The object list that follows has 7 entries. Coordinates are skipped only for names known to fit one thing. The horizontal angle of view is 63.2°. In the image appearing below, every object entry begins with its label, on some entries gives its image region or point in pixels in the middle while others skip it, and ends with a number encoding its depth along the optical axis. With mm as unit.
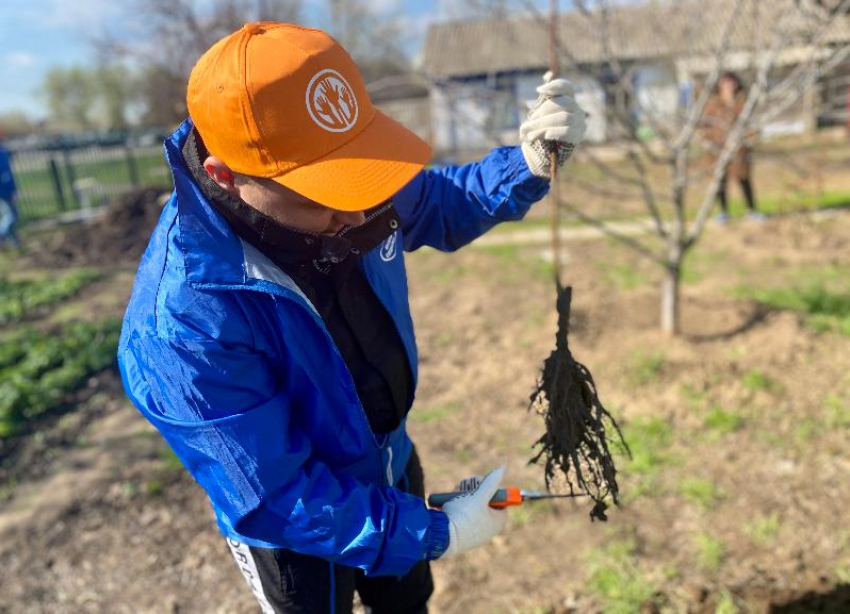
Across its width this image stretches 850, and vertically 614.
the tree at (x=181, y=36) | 12711
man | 1345
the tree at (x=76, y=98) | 47406
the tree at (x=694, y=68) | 3703
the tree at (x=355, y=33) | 20062
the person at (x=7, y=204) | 10680
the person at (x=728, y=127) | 5121
